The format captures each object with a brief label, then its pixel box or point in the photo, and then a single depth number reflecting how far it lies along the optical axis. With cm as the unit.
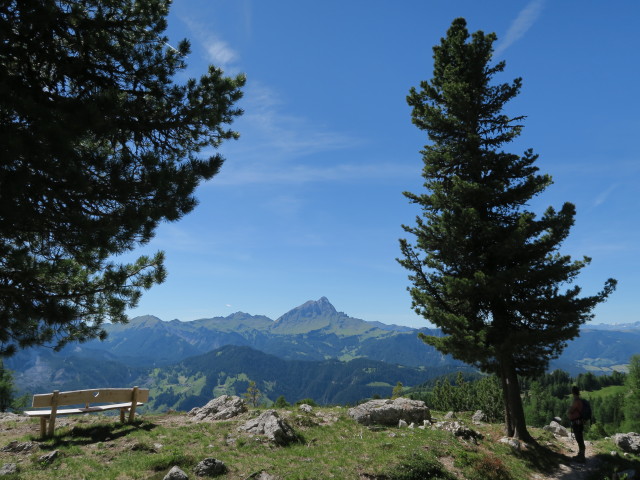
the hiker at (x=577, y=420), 1500
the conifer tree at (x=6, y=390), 4100
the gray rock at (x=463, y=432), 1599
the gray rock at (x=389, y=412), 1780
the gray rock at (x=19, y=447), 1204
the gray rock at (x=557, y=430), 1988
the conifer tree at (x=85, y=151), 643
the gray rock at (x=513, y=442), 1507
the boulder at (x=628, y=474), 1192
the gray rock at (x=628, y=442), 1722
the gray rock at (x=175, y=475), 945
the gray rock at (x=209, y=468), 1015
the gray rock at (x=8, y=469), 970
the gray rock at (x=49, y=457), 1091
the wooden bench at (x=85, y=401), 1366
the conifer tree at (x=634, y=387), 4262
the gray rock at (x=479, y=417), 2338
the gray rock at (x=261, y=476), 1004
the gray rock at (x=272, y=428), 1375
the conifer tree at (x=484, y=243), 1527
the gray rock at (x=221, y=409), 1755
